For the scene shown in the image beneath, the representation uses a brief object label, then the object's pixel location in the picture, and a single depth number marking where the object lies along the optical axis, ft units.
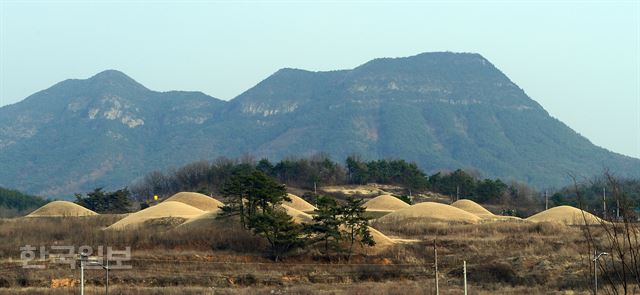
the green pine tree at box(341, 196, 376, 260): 304.41
